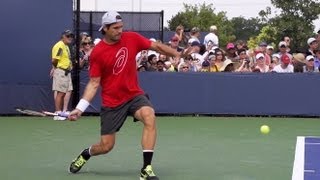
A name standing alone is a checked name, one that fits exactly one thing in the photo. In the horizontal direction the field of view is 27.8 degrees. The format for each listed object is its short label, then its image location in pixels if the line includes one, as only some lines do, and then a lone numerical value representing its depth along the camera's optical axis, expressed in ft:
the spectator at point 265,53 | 52.25
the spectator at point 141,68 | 50.35
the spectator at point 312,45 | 53.02
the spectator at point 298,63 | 51.70
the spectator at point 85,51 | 50.96
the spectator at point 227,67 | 50.62
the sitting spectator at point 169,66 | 51.72
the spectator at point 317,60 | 50.78
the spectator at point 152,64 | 51.03
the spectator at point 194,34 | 58.23
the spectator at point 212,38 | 55.98
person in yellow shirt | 47.09
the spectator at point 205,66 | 50.51
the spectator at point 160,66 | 50.93
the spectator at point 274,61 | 51.83
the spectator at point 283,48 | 52.39
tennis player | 23.73
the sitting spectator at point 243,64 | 51.42
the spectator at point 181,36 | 59.14
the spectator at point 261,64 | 51.13
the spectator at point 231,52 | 54.54
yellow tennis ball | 37.09
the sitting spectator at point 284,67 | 50.67
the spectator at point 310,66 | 50.88
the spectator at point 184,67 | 51.24
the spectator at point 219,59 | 50.64
